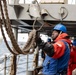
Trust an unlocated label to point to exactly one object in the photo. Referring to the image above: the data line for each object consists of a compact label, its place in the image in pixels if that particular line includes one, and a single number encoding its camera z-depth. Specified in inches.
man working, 97.3
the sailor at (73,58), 143.4
